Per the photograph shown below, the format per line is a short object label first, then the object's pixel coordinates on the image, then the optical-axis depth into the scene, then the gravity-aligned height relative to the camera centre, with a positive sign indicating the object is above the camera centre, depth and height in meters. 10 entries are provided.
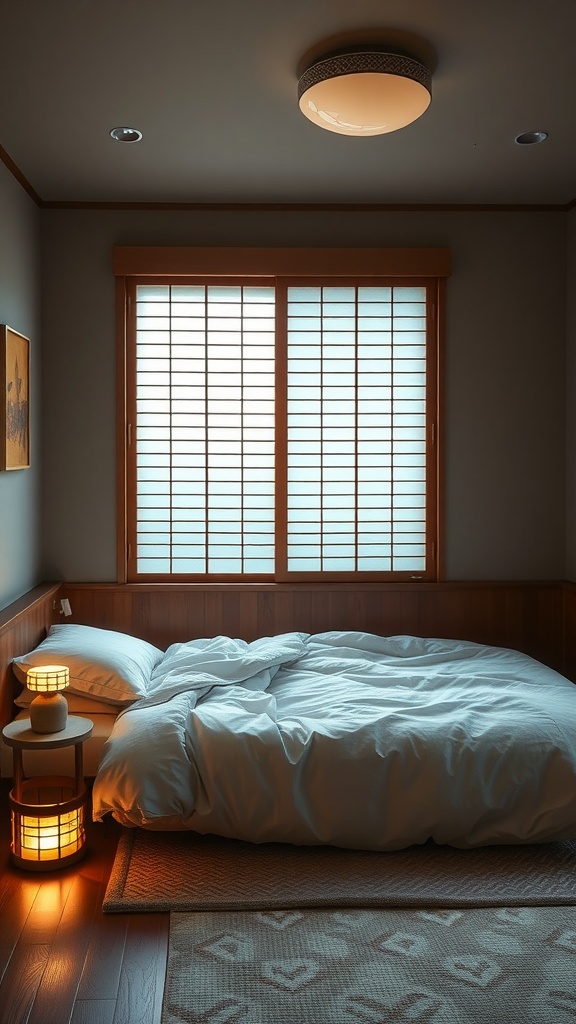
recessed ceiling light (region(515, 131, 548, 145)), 3.41 +1.40
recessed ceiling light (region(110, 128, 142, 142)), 3.36 +1.40
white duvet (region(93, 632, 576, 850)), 2.75 -0.92
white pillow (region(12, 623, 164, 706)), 3.33 -0.69
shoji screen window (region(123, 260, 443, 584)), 4.34 +0.32
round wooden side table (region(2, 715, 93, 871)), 2.70 -1.03
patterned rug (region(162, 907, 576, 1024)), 1.99 -1.19
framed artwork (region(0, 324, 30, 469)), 3.51 +0.39
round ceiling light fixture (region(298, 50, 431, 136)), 2.69 +1.28
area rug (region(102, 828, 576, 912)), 2.48 -1.17
